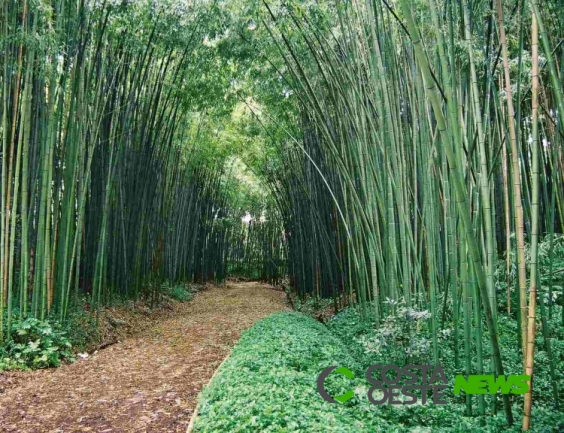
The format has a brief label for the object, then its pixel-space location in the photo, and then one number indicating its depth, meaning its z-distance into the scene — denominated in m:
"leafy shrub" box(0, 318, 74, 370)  2.95
